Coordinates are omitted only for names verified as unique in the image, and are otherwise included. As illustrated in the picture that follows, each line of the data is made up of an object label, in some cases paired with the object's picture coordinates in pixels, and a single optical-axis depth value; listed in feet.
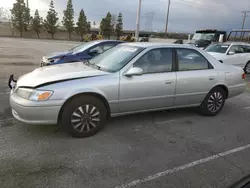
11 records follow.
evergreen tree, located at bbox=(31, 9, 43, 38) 159.74
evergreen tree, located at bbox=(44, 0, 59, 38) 163.28
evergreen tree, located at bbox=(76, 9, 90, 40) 173.99
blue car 24.86
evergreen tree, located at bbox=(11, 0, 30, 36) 156.04
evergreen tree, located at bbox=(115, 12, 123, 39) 194.80
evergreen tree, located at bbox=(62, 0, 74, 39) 171.32
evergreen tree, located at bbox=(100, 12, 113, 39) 180.55
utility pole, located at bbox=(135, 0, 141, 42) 62.69
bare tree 181.63
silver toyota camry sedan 11.19
